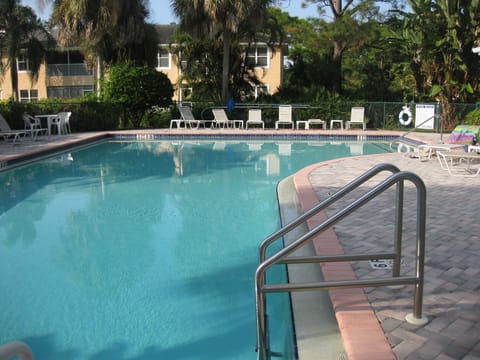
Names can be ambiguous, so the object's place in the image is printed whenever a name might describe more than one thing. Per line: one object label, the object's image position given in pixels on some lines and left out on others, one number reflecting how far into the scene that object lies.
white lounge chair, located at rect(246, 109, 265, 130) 20.27
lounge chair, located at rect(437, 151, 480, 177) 8.77
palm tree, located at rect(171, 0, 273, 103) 20.34
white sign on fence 17.17
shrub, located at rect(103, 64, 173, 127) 20.58
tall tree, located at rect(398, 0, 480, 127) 18.53
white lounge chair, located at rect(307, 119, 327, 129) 19.84
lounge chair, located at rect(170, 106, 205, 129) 20.31
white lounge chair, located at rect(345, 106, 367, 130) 19.53
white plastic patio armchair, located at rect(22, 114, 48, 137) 16.02
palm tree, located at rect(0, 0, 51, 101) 30.19
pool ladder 2.69
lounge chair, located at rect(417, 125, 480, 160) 10.45
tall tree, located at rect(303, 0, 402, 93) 22.31
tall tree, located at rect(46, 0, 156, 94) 20.29
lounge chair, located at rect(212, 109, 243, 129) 20.17
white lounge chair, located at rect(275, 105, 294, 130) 20.31
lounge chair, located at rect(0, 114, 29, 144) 14.10
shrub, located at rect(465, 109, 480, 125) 15.82
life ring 19.03
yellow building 31.78
